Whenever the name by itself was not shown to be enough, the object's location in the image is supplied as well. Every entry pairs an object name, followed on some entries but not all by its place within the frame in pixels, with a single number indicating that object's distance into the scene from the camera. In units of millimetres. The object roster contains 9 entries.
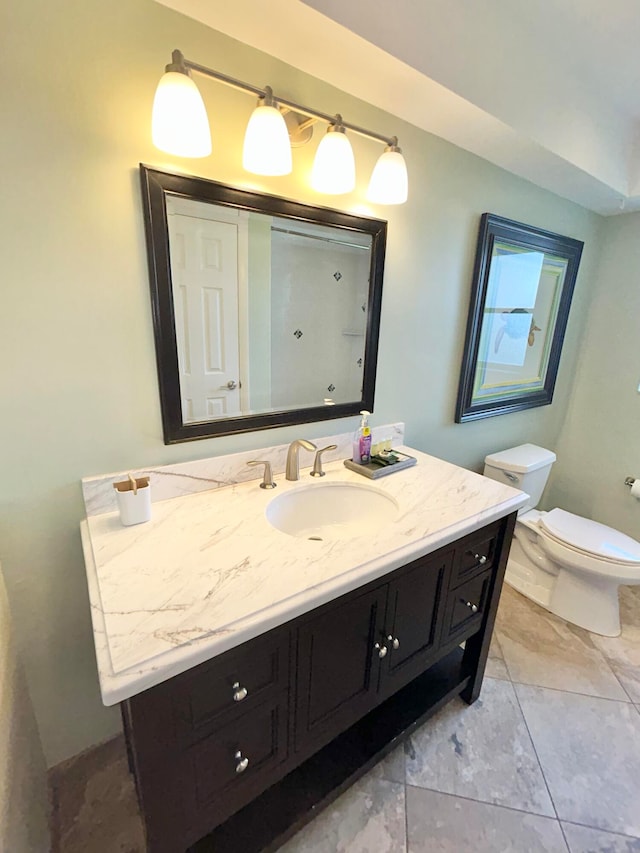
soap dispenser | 1414
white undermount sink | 1221
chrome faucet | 1258
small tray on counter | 1343
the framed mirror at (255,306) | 1021
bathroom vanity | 685
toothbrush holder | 966
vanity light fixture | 817
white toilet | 1730
